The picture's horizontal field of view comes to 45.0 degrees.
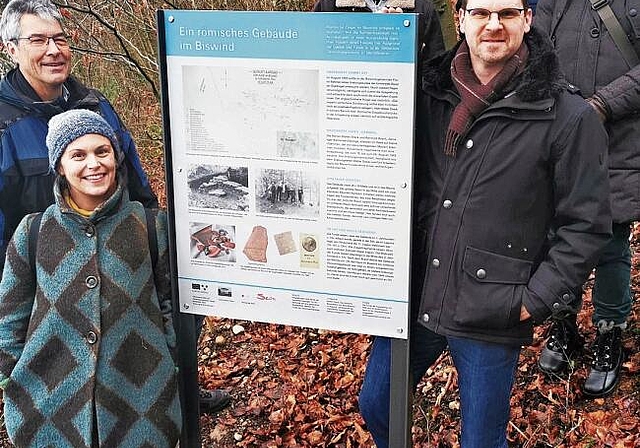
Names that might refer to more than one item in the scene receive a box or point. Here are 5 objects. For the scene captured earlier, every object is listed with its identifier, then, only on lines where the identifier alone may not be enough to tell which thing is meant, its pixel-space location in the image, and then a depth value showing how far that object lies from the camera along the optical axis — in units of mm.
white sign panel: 2742
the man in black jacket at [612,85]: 3504
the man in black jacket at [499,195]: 2604
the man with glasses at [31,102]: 3428
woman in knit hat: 2998
